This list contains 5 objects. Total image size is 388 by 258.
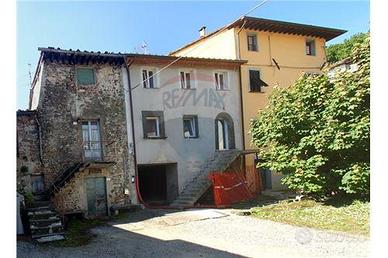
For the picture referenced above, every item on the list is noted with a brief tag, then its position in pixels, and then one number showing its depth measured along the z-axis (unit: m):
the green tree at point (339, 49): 32.87
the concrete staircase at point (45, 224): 12.02
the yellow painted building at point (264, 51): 20.47
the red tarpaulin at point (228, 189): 17.09
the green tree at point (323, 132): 13.30
